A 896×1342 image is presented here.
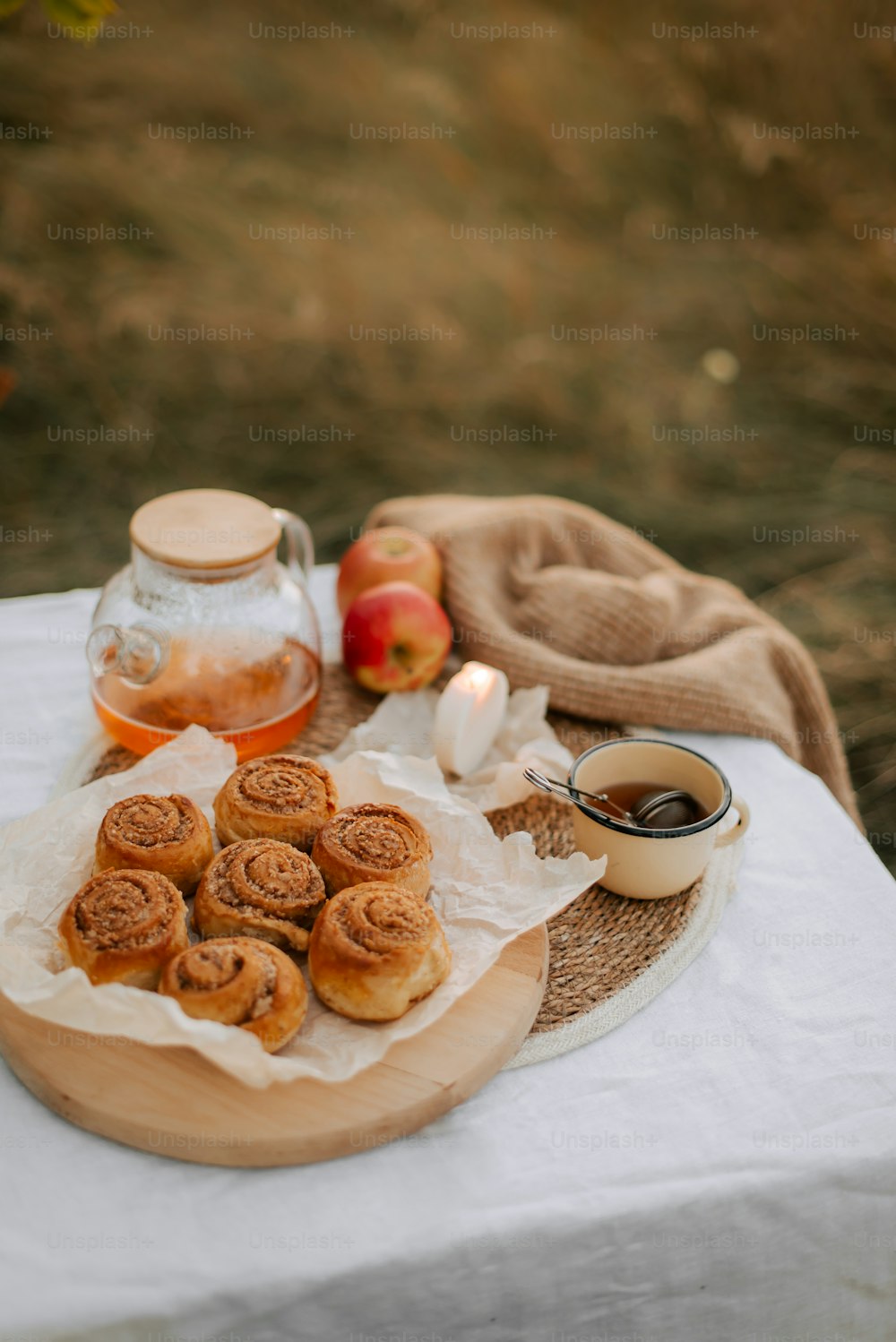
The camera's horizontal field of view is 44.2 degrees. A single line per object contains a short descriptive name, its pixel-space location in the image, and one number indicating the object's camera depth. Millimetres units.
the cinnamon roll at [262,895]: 976
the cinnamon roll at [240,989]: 884
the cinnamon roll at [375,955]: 911
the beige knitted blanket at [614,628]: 1430
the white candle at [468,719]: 1305
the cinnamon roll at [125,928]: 915
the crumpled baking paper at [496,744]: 1277
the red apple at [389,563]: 1594
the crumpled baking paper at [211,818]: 875
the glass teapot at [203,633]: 1213
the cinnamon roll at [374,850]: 1021
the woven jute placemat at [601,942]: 1011
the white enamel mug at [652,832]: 1095
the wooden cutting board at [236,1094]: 857
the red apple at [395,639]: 1463
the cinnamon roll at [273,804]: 1087
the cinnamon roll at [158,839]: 1023
